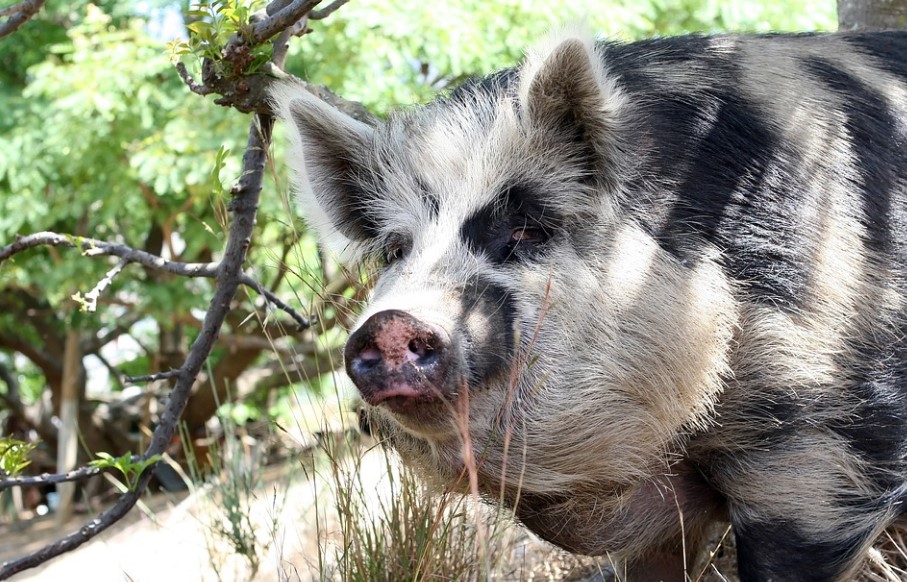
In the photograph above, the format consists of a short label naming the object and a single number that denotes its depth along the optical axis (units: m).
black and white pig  2.63
